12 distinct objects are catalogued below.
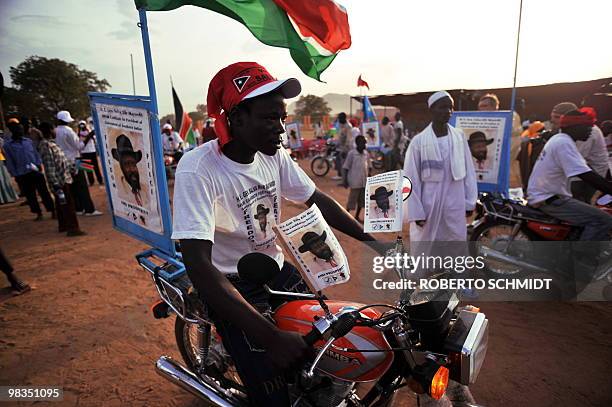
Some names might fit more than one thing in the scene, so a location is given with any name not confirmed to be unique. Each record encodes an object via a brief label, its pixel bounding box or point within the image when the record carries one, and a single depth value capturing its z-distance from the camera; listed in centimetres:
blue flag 1247
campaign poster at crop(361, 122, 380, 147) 1181
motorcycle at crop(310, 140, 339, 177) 1375
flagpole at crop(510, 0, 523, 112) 448
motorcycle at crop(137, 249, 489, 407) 132
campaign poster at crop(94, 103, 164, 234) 254
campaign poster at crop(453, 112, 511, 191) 438
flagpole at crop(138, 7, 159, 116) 229
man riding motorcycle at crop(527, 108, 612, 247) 364
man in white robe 359
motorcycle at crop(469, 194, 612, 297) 388
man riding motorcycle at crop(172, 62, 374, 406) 146
